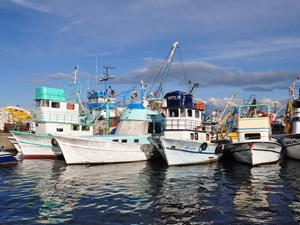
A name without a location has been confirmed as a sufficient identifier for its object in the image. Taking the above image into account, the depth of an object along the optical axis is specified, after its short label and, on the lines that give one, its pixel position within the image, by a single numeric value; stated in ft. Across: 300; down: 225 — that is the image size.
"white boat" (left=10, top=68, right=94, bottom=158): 109.60
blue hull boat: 90.62
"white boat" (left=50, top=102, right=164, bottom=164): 91.66
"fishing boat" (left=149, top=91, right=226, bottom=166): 86.28
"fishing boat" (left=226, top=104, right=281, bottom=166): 87.15
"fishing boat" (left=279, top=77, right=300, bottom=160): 99.86
